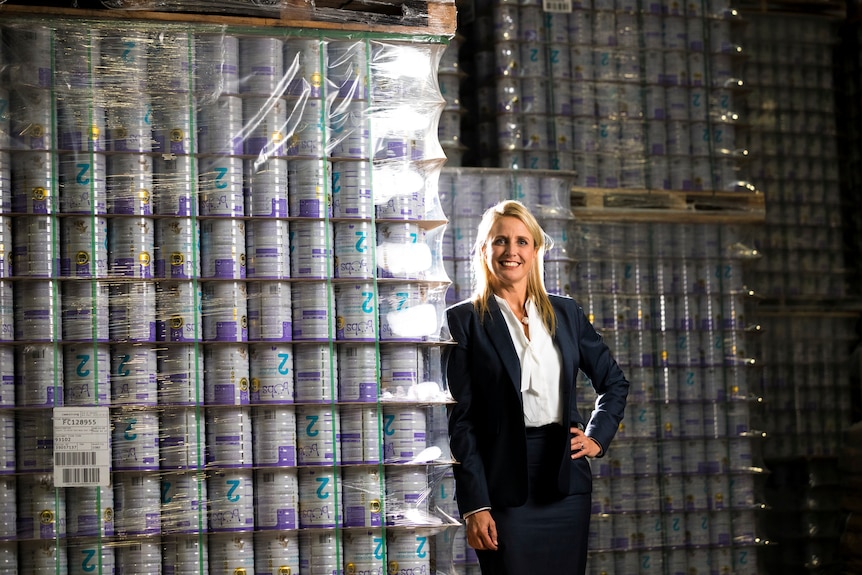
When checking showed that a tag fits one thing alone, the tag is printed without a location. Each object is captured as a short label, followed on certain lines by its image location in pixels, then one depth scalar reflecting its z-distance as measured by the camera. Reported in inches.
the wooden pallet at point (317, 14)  201.3
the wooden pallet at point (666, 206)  318.7
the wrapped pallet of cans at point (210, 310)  193.3
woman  186.5
